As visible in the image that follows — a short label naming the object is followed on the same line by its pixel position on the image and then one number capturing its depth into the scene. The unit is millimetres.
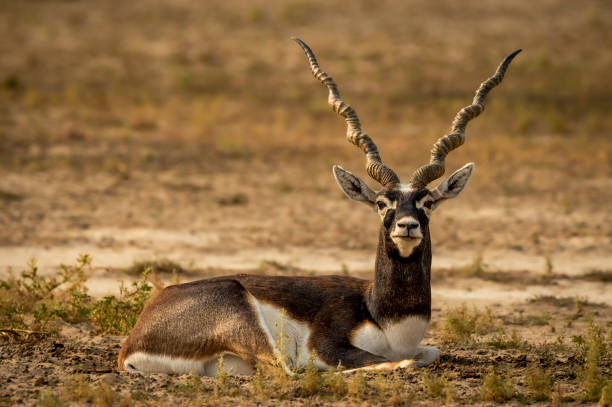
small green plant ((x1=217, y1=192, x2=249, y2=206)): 33969
